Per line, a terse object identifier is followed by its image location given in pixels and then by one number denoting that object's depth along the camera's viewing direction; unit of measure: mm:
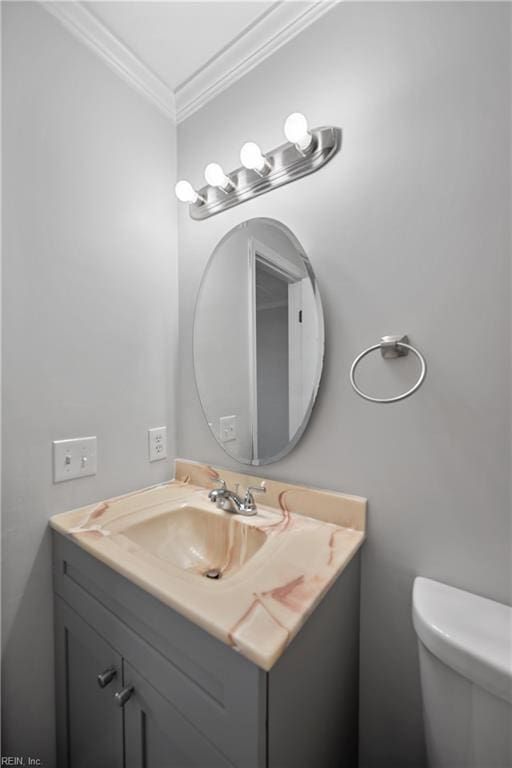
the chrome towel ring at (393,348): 762
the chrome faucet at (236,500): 982
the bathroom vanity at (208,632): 523
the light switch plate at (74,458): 938
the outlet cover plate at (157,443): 1204
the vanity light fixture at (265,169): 900
